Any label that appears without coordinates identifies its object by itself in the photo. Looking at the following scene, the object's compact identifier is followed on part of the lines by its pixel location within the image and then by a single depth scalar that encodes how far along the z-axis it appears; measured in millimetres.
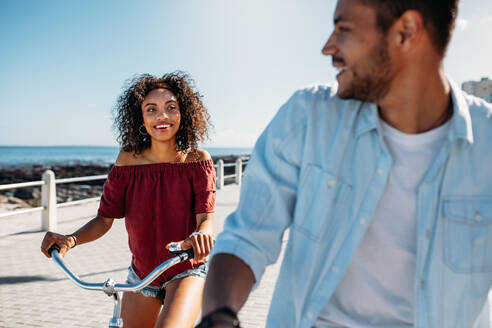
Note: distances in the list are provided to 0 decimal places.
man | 1349
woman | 2443
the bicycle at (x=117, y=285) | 2012
